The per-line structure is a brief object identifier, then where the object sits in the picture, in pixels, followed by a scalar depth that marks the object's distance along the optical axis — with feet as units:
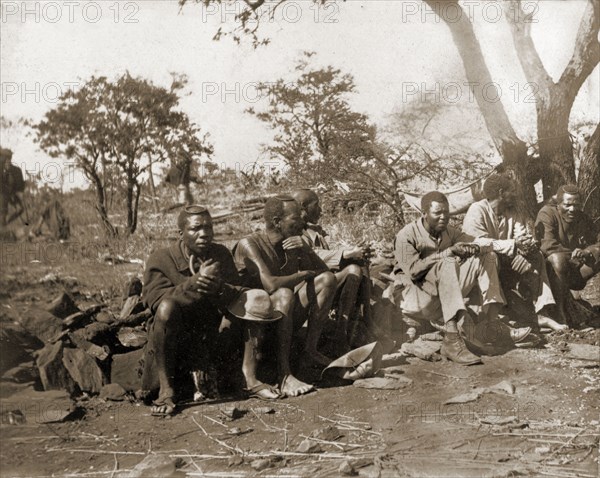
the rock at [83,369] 14.38
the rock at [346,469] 11.02
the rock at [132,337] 16.20
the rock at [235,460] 11.39
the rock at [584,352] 17.04
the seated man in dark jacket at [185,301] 13.52
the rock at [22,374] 14.38
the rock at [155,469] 10.95
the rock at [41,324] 15.24
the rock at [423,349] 17.22
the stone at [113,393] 14.12
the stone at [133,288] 17.63
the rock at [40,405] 12.91
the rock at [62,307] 15.90
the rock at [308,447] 11.83
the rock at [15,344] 14.80
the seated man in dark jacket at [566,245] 20.12
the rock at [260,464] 11.22
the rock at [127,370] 14.75
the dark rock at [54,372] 14.24
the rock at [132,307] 16.89
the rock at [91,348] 14.89
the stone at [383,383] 15.12
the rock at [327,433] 12.38
